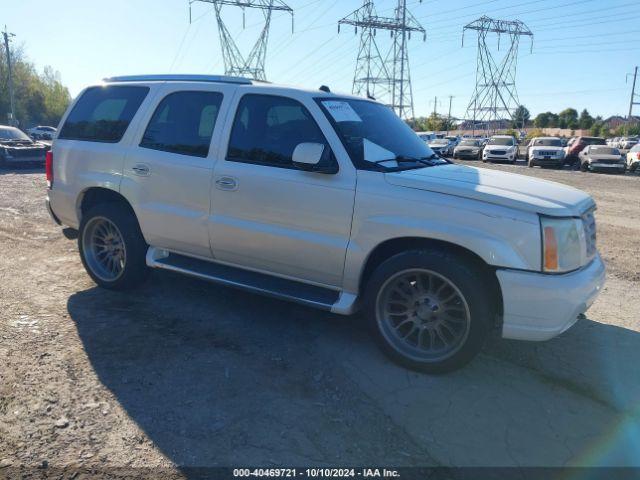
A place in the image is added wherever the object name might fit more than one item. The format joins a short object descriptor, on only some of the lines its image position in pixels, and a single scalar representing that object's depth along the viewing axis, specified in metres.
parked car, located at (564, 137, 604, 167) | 27.58
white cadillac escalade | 3.33
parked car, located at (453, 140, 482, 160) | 32.09
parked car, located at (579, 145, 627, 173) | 23.66
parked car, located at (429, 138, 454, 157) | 35.22
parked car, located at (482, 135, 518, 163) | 29.26
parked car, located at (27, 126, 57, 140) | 47.40
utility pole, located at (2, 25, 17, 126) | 51.88
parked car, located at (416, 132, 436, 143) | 42.33
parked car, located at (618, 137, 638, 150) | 48.40
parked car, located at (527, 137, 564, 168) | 26.64
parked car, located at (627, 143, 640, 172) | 23.38
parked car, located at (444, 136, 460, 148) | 39.53
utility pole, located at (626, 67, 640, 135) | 72.56
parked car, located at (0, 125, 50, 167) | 16.92
